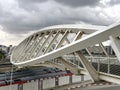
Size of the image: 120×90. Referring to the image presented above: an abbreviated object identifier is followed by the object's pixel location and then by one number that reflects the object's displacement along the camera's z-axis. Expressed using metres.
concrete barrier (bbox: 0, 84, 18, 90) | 32.17
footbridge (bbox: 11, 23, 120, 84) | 9.76
